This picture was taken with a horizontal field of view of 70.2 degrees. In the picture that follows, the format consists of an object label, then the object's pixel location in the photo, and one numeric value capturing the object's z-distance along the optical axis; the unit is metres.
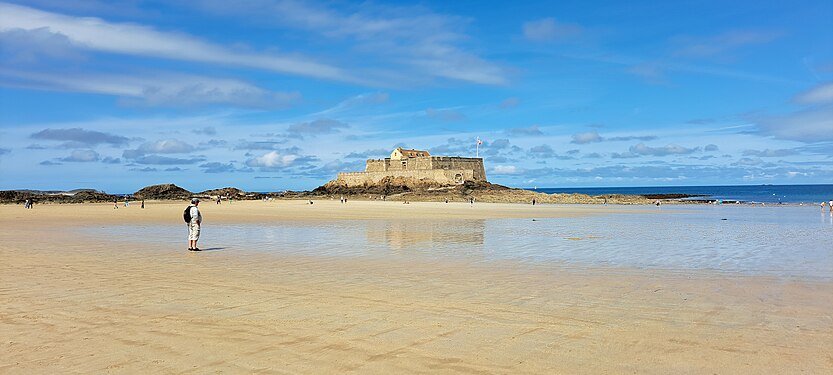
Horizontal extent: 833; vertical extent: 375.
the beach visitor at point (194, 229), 15.72
